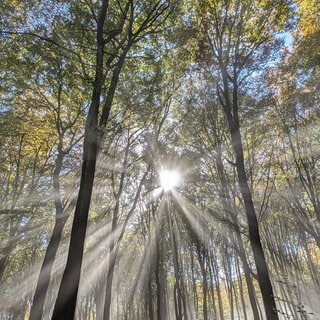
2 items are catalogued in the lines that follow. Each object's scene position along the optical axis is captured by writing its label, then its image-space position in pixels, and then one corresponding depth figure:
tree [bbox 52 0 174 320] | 4.90
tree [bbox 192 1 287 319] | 8.66
